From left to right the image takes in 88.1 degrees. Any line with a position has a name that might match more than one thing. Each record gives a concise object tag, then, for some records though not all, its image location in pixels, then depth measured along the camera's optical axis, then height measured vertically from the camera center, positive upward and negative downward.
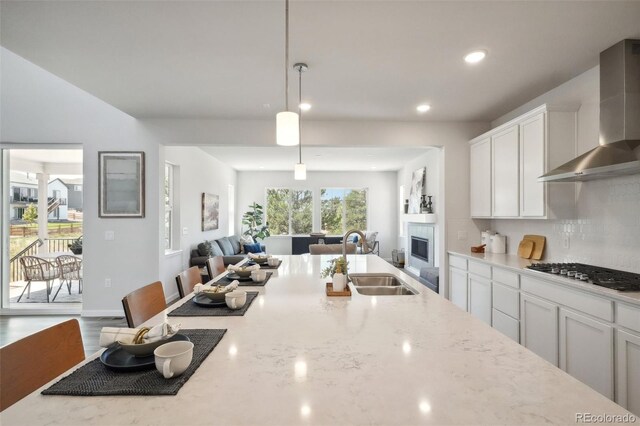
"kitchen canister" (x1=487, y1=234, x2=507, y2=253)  3.87 -0.36
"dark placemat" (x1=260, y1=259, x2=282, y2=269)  2.94 -0.48
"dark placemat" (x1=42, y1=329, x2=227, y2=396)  0.85 -0.46
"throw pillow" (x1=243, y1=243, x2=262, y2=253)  8.01 -0.84
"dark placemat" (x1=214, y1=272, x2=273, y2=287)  2.20 -0.47
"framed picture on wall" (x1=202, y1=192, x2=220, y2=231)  6.64 +0.05
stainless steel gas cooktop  1.98 -0.42
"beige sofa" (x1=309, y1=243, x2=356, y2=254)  4.98 -0.54
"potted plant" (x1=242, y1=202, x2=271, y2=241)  9.06 -0.27
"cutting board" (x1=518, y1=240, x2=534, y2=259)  3.40 -0.37
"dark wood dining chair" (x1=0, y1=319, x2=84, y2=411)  0.93 -0.45
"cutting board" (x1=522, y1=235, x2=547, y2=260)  3.28 -0.32
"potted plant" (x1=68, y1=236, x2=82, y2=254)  5.65 -0.58
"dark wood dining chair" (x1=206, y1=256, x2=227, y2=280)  2.69 -0.46
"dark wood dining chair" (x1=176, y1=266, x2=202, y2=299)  2.09 -0.45
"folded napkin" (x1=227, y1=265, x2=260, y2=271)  2.34 -0.39
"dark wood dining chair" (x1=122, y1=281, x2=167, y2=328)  1.53 -0.46
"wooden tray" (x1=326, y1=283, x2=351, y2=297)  1.89 -0.45
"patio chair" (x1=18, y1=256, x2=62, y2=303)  4.76 -0.80
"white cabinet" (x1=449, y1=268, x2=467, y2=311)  3.80 -0.88
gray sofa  5.78 -0.73
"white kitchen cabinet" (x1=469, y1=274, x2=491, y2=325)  3.27 -0.87
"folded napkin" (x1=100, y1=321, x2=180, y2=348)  1.05 -0.39
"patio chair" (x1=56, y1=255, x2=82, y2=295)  4.97 -0.82
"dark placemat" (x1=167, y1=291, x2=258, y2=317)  1.54 -0.47
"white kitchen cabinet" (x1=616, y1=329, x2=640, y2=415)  1.81 -0.88
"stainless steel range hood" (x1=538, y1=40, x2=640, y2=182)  2.30 +0.70
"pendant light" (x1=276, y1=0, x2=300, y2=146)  1.90 +0.50
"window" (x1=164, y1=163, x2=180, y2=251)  5.41 +0.02
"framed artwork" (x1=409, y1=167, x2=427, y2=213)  7.13 +0.59
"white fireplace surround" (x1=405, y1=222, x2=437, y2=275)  6.70 -0.58
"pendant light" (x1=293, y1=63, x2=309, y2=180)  2.70 +1.16
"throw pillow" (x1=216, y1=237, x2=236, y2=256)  6.94 -0.70
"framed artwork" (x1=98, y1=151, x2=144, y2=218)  4.21 +0.36
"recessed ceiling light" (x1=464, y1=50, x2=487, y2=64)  2.47 +1.20
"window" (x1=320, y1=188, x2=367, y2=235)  9.84 +0.16
